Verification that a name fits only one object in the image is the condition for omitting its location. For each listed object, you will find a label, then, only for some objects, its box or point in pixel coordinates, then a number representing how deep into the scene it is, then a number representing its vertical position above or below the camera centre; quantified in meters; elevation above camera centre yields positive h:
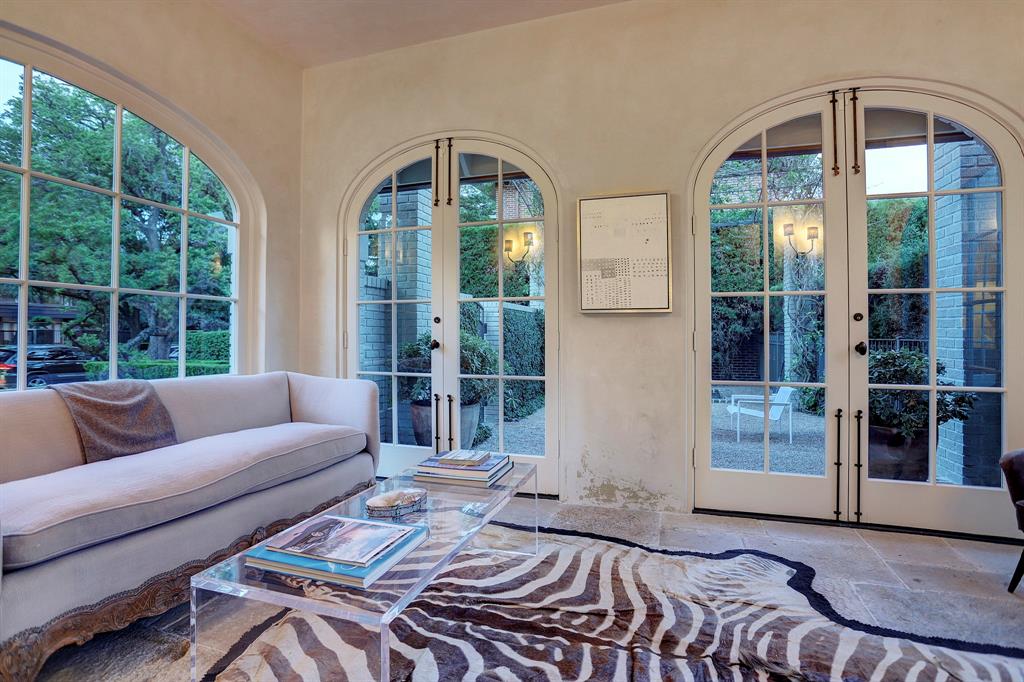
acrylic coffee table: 1.08 -0.56
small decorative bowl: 1.65 -0.53
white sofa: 1.36 -0.53
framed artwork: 2.84 +0.54
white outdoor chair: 2.75 -0.33
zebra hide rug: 1.44 -0.93
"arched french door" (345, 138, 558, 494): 3.16 +0.29
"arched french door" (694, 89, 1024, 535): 2.50 +0.17
